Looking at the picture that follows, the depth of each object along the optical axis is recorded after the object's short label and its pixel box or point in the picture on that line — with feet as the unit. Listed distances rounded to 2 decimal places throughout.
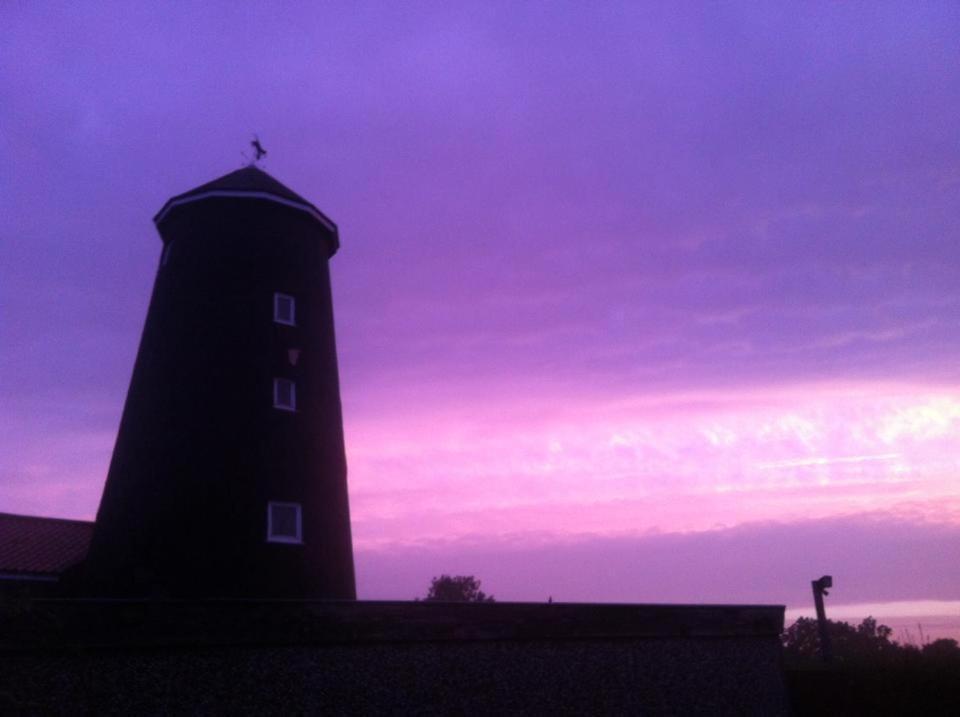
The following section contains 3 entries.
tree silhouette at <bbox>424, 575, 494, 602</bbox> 205.46
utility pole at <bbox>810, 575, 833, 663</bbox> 58.36
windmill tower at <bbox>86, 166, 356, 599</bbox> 48.03
